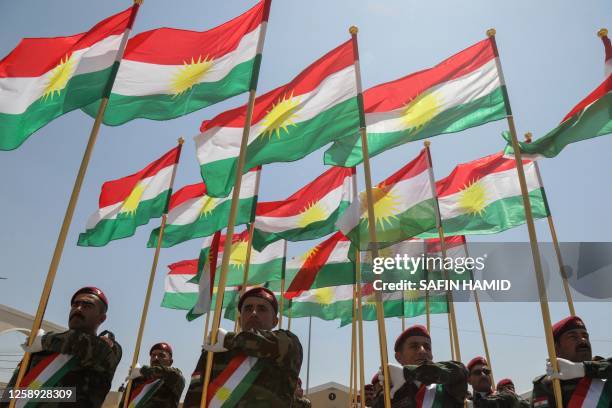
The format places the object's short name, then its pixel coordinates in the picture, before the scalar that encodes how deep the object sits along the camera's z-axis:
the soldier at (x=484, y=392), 7.26
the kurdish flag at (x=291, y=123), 7.87
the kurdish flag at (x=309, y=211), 10.91
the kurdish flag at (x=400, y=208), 9.14
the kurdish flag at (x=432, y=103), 7.70
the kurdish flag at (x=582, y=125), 7.18
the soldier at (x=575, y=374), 4.54
